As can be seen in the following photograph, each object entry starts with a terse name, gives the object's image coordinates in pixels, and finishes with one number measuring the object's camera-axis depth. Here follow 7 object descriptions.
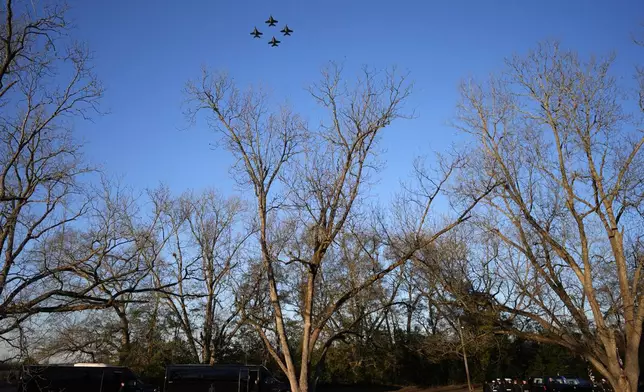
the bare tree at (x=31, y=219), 11.99
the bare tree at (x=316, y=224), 17.05
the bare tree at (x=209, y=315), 32.66
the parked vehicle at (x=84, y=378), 24.89
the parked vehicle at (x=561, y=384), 29.56
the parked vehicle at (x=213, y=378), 26.33
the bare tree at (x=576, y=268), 16.95
